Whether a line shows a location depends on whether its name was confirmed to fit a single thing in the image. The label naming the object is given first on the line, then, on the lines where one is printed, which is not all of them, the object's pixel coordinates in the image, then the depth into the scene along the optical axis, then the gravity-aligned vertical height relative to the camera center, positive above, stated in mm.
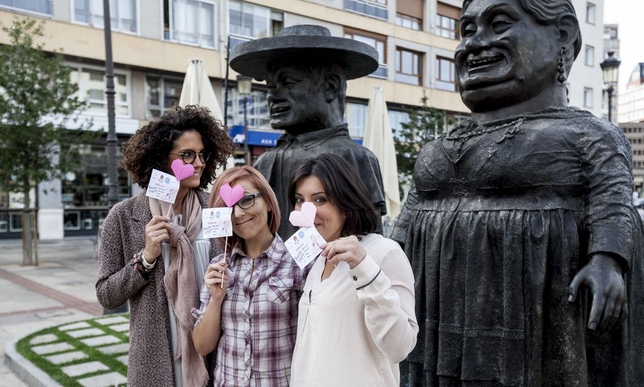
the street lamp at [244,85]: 12719 +2049
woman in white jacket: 1638 -401
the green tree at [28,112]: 10820 +1235
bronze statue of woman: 2139 -240
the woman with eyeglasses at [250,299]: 1968 -481
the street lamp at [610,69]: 11609 +2172
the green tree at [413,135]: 16078 +1107
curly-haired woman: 2211 -348
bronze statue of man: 3336 +510
